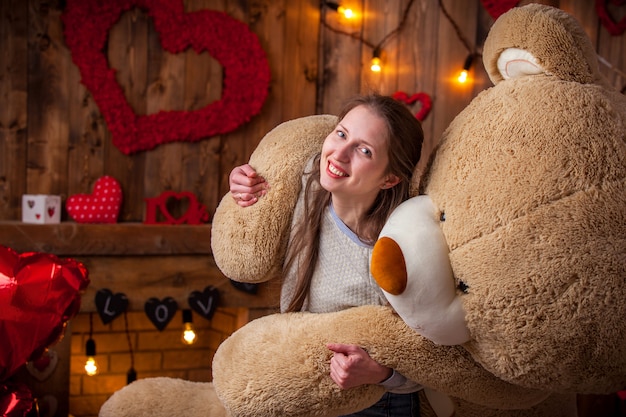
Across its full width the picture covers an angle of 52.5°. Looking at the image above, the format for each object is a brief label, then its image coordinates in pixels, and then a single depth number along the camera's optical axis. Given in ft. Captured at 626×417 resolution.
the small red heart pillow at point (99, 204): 7.96
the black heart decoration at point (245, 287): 8.32
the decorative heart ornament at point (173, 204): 8.49
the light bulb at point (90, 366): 8.01
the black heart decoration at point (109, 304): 7.66
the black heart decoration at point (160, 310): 7.95
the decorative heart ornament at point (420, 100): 9.28
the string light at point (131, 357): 8.61
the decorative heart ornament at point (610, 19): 9.17
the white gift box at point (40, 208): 7.70
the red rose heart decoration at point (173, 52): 8.16
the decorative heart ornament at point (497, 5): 9.04
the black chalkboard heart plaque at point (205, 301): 8.14
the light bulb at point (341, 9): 9.26
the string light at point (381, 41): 9.29
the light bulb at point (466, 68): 9.19
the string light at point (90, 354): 8.04
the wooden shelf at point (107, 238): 7.42
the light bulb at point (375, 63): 9.28
